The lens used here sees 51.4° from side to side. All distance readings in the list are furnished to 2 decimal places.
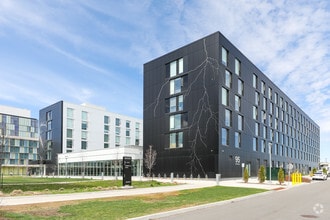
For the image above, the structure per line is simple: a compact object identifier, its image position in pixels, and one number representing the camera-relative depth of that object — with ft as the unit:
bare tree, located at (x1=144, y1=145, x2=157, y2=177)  181.88
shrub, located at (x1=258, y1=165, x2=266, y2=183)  136.87
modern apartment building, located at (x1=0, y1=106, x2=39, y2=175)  358.64
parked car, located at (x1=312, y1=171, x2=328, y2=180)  195.52
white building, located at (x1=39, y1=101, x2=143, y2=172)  289.62
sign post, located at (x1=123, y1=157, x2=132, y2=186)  97.06
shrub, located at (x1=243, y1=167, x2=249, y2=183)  135.33
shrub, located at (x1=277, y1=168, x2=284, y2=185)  131.44
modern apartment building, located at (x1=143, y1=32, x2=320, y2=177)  166.71
